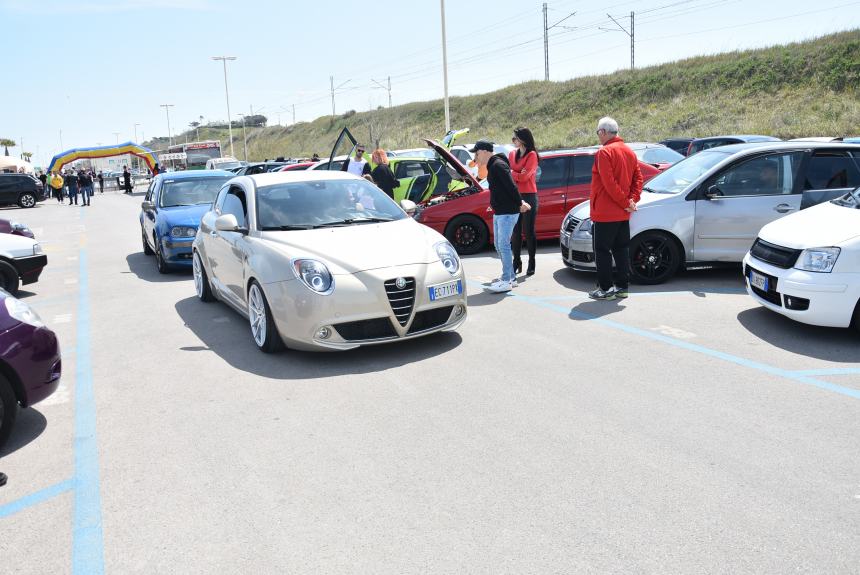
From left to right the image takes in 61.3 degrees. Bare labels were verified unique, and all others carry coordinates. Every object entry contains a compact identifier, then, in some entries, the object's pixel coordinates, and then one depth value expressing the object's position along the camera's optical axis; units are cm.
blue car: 1116
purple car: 442
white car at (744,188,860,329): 591
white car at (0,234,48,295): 982
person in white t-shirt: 1305
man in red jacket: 763
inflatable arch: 4673
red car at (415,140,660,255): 1171
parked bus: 5647
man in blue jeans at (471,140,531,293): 848
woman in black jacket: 1262
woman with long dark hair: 895
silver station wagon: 846
